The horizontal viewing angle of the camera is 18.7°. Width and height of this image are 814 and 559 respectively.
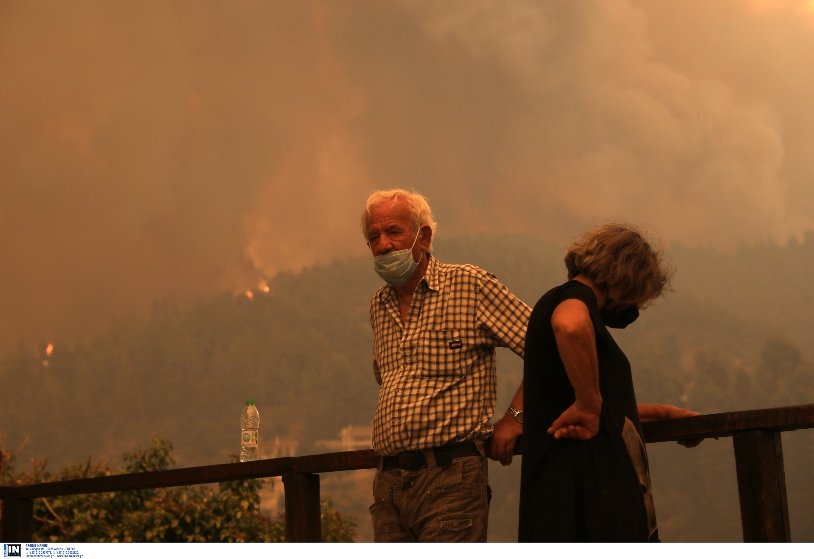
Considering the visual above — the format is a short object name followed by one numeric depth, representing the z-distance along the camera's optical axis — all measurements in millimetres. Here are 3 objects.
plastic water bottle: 8459
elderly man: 6175
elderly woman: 5737
